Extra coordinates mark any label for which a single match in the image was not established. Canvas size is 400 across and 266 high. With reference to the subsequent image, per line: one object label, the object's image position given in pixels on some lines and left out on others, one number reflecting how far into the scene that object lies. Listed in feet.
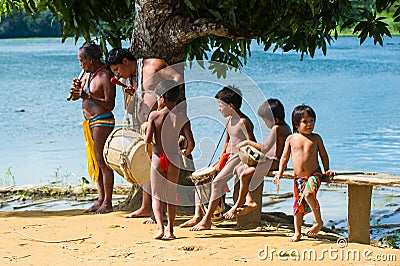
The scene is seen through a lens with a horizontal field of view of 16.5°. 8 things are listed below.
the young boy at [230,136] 34.56
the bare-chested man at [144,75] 37.50
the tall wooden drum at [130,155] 35.76
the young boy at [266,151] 34.29
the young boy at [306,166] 32.35
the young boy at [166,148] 33.57
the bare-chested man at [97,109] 38.33
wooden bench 32.84
